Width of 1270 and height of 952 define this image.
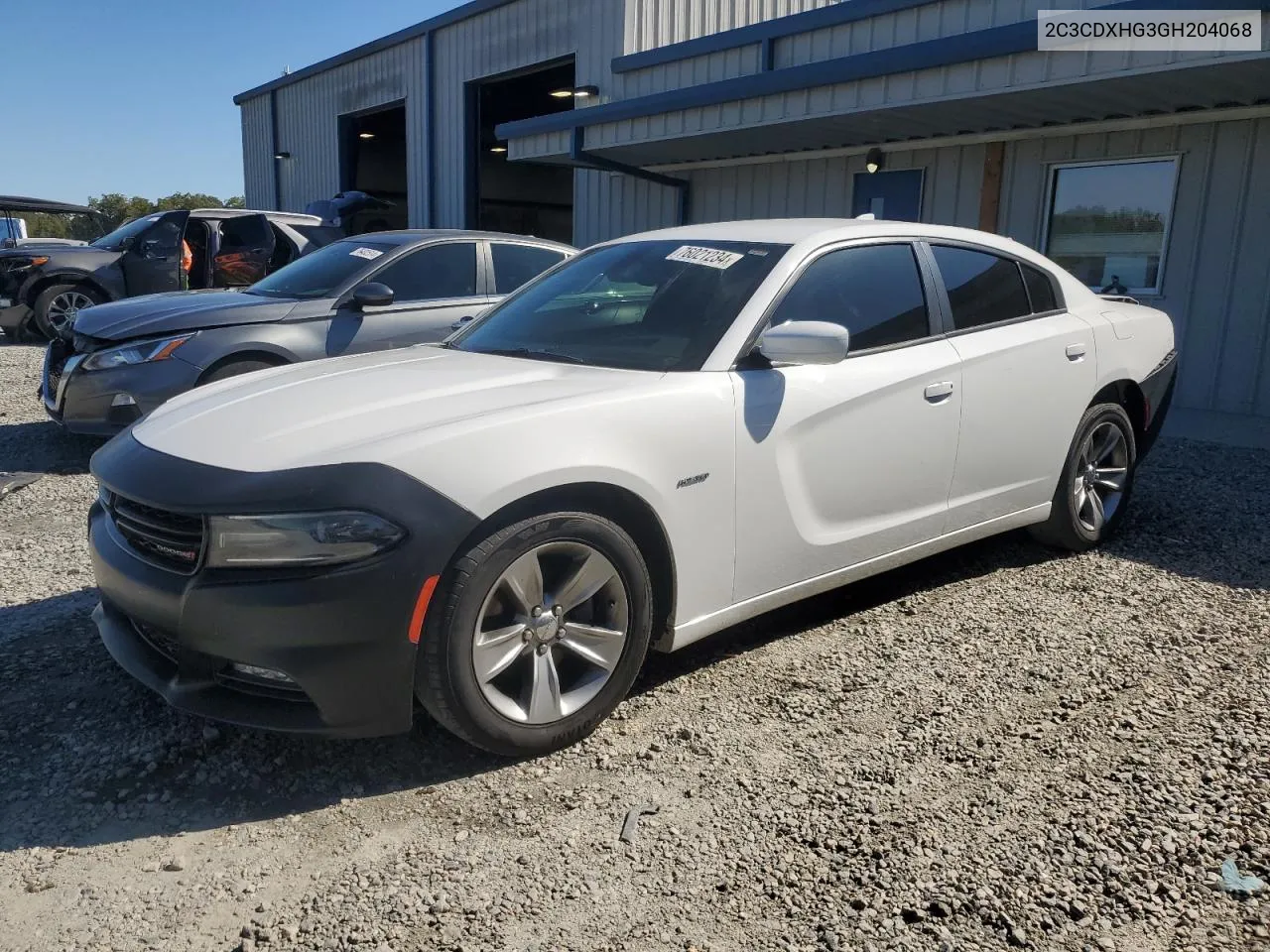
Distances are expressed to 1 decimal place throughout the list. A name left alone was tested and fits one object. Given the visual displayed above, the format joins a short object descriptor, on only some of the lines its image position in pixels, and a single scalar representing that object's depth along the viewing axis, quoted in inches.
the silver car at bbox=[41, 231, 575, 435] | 240.2
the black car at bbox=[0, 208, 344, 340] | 469.1
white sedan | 100.8
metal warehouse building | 310.7
